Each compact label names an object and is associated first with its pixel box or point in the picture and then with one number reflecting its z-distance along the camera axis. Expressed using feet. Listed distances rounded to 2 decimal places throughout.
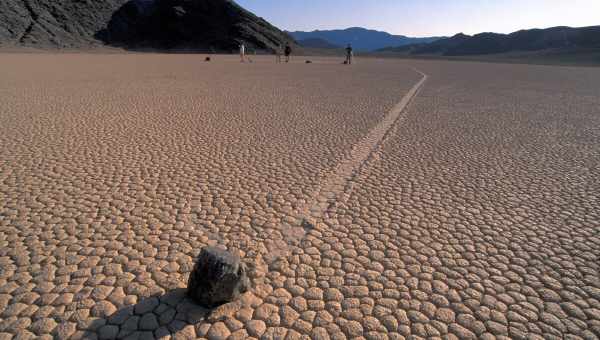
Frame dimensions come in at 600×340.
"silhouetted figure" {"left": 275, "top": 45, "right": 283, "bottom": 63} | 176.20
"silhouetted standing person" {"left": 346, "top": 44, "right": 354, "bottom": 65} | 107.49
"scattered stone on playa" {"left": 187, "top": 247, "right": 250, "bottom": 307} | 9.77
